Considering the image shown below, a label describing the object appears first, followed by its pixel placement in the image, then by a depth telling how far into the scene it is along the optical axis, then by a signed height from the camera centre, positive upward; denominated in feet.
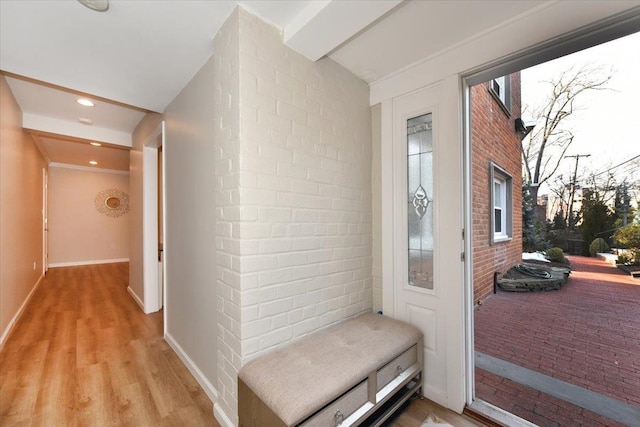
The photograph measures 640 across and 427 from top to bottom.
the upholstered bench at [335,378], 3.69 -2.60
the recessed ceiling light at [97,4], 4.32 +3.57
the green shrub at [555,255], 9.34 -1.63
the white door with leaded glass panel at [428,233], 5.46 -0.48
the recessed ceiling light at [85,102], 8.94 +4.00
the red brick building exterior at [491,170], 10.82 +1.90
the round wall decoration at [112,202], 22.99 +1.21
